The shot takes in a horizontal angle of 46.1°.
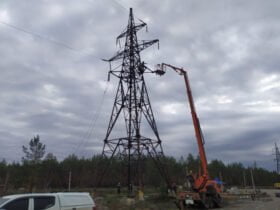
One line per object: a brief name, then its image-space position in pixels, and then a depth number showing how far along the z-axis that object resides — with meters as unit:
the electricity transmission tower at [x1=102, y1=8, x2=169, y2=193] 30.80
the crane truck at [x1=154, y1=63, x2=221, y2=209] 24.17
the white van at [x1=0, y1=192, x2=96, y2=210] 9.77
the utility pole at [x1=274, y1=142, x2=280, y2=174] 85.50
